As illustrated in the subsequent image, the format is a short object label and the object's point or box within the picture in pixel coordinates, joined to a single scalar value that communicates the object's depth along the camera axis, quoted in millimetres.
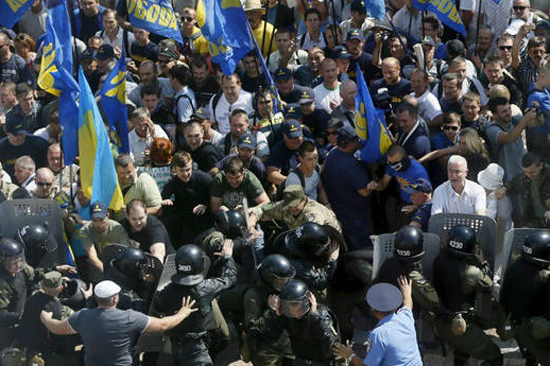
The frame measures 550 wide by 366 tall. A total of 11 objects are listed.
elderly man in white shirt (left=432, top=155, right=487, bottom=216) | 10352
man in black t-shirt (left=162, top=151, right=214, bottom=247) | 11102
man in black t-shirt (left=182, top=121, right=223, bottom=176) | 11531
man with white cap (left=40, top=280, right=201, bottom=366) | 8641
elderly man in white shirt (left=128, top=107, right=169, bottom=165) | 11844
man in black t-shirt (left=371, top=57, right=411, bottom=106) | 12680
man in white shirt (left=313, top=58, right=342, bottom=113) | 12664
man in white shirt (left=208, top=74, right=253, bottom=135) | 12531
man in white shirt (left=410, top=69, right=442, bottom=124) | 12188
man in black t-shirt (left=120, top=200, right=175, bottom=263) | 10250
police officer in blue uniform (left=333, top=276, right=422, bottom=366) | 8188
